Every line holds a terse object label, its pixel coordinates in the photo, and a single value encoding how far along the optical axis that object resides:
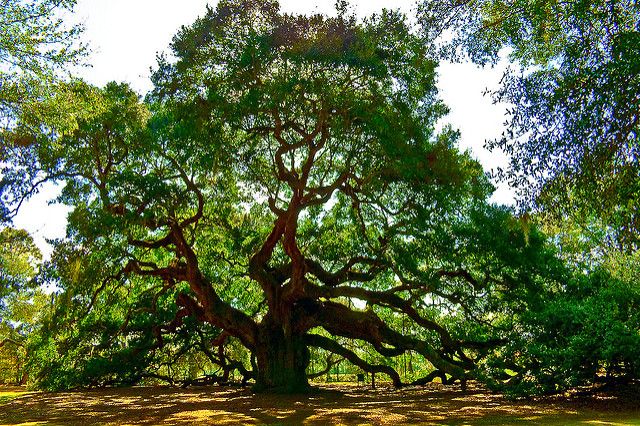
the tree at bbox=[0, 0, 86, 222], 6.50
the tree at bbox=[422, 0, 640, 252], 5.18
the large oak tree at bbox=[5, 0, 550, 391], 8.12
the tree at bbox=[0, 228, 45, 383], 19.39
